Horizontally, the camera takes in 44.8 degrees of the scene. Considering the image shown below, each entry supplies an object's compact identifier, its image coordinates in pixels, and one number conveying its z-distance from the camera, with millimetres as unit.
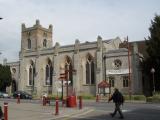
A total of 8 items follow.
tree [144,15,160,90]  28429
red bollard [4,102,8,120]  9116
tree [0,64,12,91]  40648
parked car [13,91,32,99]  32569
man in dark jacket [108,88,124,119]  11254
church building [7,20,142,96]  32833
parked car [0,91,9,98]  34970
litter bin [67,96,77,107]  16735
